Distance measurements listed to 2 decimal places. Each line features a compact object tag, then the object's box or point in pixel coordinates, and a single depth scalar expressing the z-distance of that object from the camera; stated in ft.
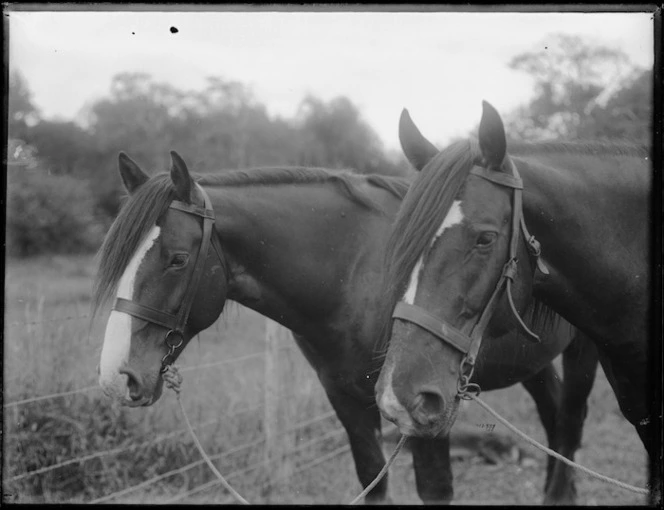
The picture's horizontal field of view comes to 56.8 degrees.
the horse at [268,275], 9.10
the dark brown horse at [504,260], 6.61
